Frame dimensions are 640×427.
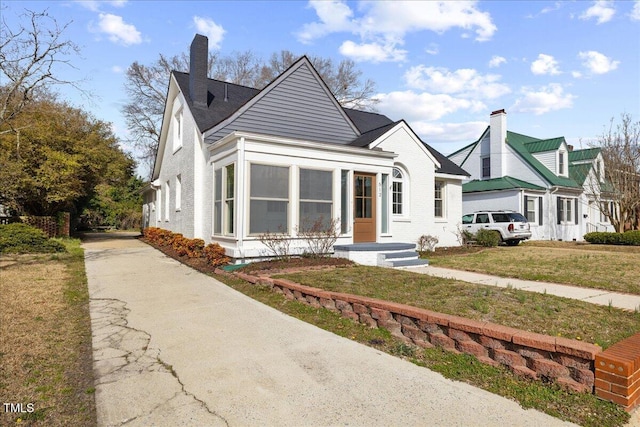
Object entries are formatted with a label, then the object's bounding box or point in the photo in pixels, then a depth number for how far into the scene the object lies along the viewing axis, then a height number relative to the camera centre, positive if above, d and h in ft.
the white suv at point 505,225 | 59.47 -0.38
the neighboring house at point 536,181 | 75.56 +8.72
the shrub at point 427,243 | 48.03 -2.55
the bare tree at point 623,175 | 70.18 +8.70
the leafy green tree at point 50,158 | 57.06 +10.15
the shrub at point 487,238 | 54.86 -2.20
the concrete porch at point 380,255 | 34.24 -2.90
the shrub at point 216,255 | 33.53 -2.90
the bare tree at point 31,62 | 42.24 +17.60
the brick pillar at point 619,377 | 10.21 -4.15
